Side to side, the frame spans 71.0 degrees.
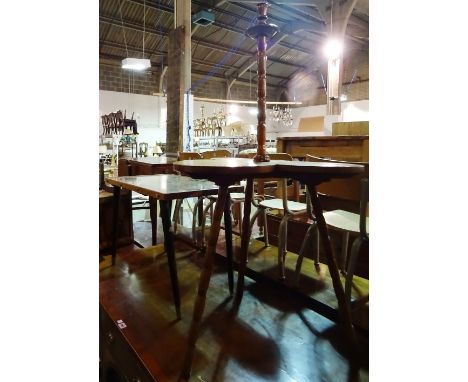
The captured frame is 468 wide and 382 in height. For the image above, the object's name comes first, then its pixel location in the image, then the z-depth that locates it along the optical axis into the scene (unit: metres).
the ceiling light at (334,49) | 6.24
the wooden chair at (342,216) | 1.72
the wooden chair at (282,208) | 2.09
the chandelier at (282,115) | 7.32
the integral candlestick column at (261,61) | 1.45
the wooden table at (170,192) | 1.60
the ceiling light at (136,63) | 6.26
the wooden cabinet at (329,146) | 3.25
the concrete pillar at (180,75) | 4.95
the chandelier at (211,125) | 7.71
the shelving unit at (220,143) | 8.71
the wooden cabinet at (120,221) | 2.81
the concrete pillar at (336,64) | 6.30
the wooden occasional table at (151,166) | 3.95
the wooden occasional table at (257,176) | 1.22
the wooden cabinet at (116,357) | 1.41
